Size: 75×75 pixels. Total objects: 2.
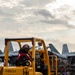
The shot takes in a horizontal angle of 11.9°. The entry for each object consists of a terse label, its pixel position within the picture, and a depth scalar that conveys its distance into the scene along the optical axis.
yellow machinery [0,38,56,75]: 9.20
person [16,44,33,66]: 9.86
